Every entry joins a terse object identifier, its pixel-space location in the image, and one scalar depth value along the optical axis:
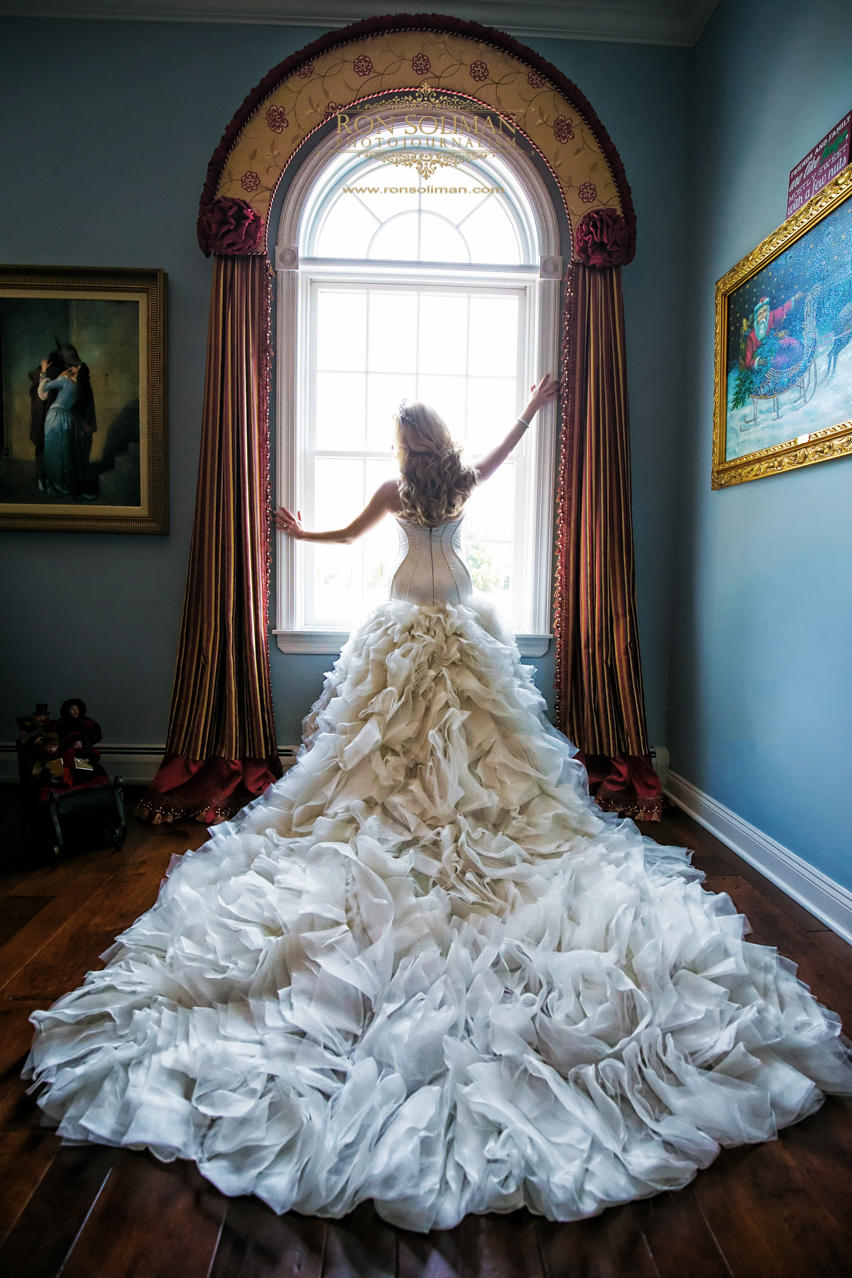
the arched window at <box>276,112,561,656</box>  3.24
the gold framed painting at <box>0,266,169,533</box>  3.13
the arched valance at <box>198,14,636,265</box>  3.03
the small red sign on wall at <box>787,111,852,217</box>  2.06
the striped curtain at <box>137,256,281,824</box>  3.03
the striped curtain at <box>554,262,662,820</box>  3.08
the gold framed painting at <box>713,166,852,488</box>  2.07
